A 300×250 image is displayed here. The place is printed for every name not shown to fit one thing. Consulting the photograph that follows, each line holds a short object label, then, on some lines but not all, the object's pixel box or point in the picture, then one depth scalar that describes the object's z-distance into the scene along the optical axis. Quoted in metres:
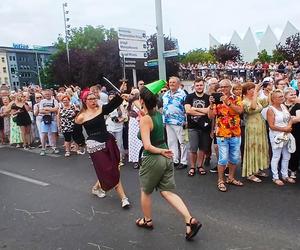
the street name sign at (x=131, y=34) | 12.09
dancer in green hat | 4.13
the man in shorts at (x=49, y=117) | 9.91
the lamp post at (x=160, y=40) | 10.78
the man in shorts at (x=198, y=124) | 6.62
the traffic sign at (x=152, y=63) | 12.43
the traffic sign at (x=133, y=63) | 12.49
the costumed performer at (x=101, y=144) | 5.41
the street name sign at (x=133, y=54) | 12.32
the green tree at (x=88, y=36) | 56.66
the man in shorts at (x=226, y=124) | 5.77
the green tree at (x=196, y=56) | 64.09
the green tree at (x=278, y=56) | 29.89
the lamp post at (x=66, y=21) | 50.67
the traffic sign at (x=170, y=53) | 11.12
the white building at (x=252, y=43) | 59.42
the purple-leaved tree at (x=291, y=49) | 28.86
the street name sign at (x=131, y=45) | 12.16
